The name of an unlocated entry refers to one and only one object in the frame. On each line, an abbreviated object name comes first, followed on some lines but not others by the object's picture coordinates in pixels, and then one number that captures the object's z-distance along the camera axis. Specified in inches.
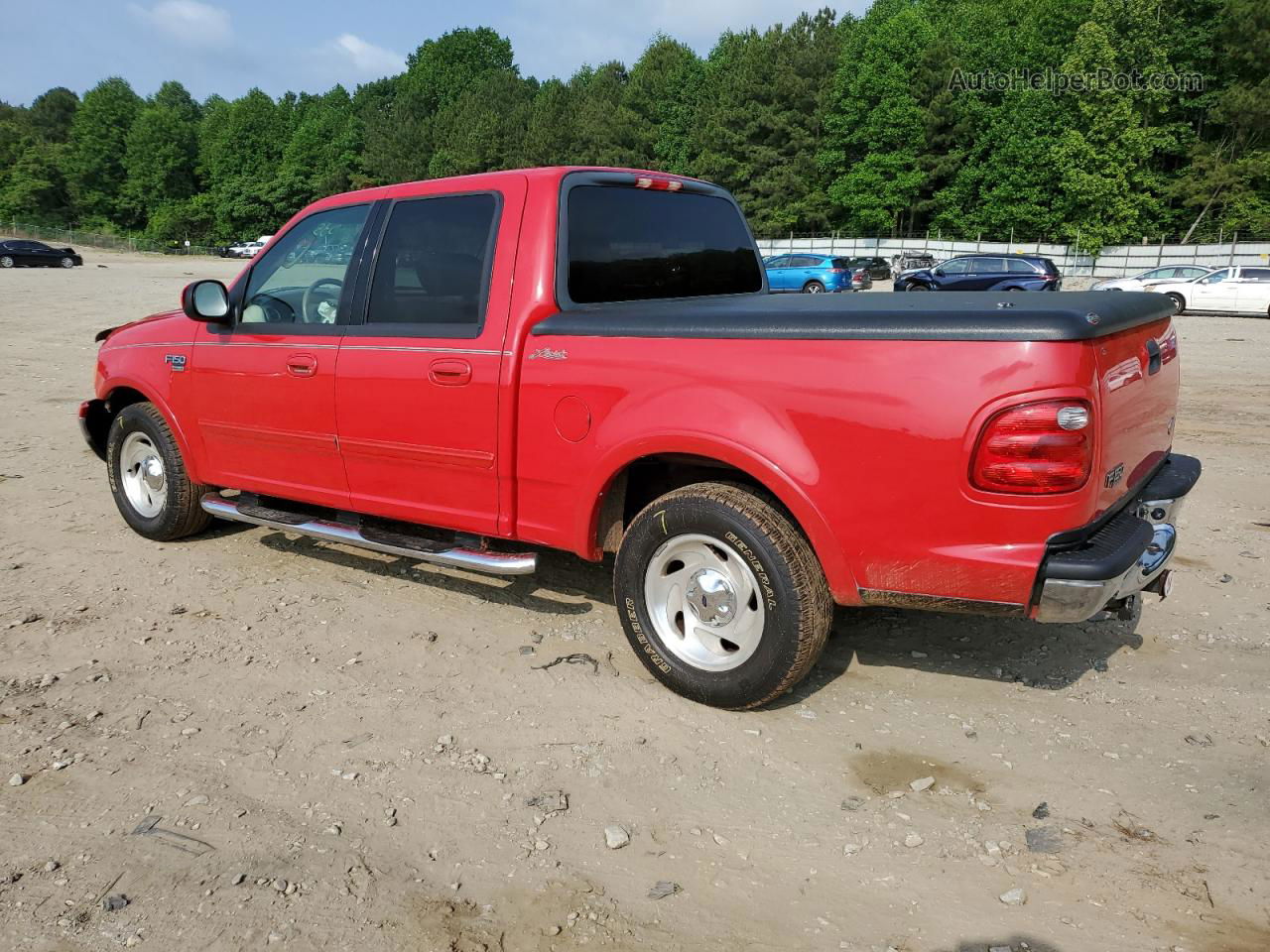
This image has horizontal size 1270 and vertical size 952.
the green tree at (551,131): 3100.4
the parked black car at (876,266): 1691.7
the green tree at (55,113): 4909.0
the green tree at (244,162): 3607.3
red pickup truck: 118.4
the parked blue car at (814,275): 1282.0
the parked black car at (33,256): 1704.0
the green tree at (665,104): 3011.8
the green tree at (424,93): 3570.4
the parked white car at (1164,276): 1014.9
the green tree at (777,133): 2529.5
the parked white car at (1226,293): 952.9
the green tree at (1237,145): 1995.6
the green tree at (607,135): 2994.6
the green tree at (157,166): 3801.7
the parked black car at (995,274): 1085.8
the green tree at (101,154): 3804.1
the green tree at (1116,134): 2108.8
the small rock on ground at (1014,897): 103.5
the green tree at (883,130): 2396.7
